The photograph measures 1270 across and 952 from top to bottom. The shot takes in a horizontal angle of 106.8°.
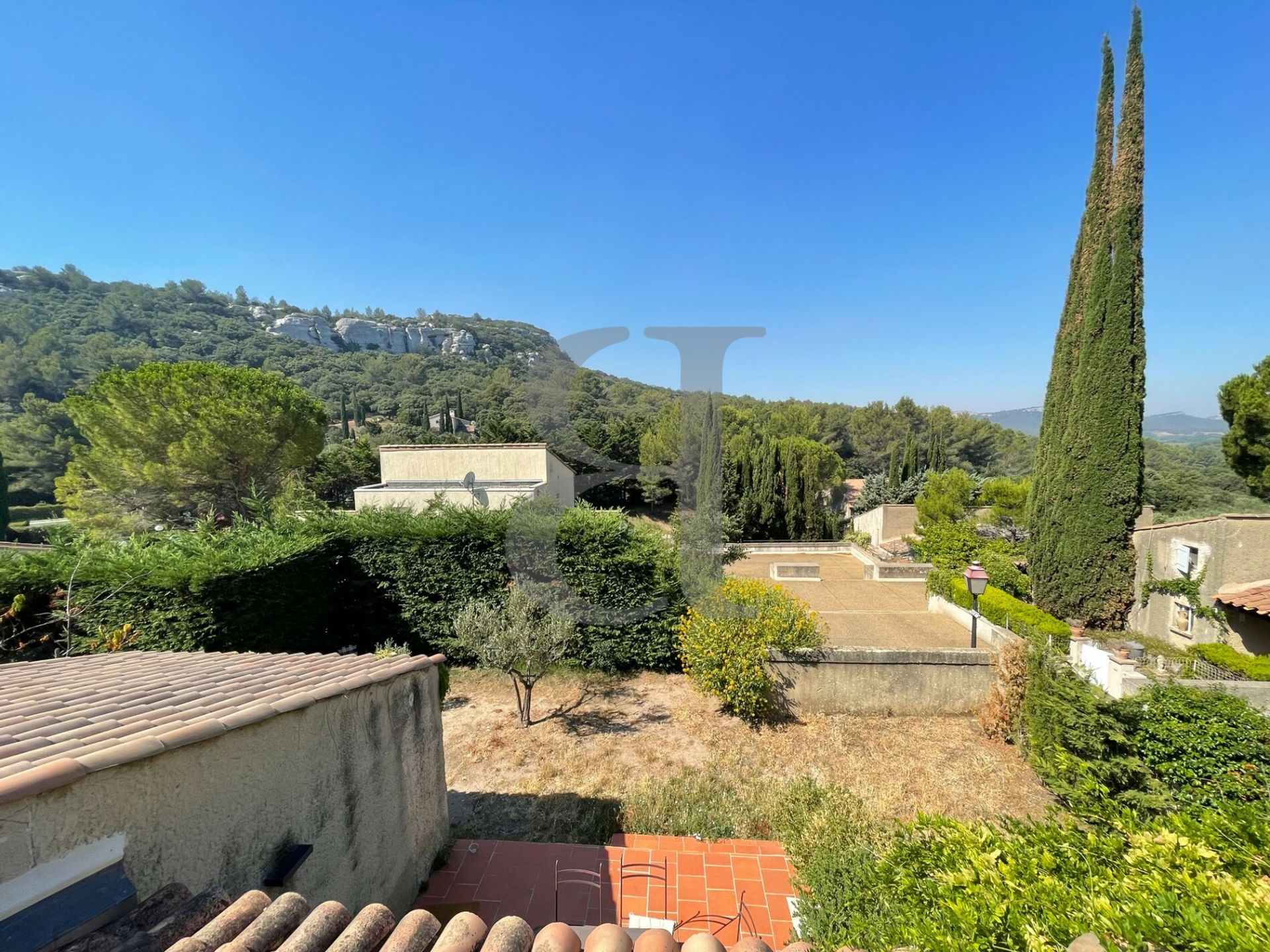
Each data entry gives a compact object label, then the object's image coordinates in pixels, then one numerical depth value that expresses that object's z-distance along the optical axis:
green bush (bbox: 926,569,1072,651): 10.17
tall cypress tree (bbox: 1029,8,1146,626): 11.42
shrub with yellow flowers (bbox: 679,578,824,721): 7.13
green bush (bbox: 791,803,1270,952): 1.54
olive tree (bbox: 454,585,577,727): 6.88
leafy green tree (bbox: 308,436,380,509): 25.72
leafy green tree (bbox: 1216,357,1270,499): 15.43
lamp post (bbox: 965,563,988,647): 8.02
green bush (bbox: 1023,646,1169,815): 4.81
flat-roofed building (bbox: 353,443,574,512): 15.68
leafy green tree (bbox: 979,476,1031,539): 18.52
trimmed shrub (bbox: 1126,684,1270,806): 4.71
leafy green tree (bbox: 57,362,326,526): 16.64
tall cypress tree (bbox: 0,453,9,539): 23.23
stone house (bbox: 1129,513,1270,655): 9.29
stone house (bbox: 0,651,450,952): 1.74
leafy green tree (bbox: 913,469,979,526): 19.36
